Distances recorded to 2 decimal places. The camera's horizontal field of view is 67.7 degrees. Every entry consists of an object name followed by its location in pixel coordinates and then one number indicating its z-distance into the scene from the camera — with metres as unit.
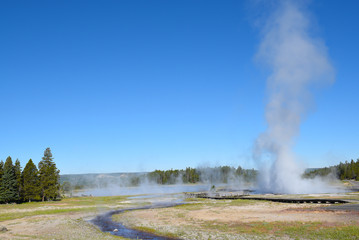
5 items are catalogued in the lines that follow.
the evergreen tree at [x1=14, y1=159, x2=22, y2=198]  84.12
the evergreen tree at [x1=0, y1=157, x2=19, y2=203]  79.06
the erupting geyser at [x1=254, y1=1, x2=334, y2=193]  128.12
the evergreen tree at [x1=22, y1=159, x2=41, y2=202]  85.32
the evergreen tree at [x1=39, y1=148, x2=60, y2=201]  89.06
